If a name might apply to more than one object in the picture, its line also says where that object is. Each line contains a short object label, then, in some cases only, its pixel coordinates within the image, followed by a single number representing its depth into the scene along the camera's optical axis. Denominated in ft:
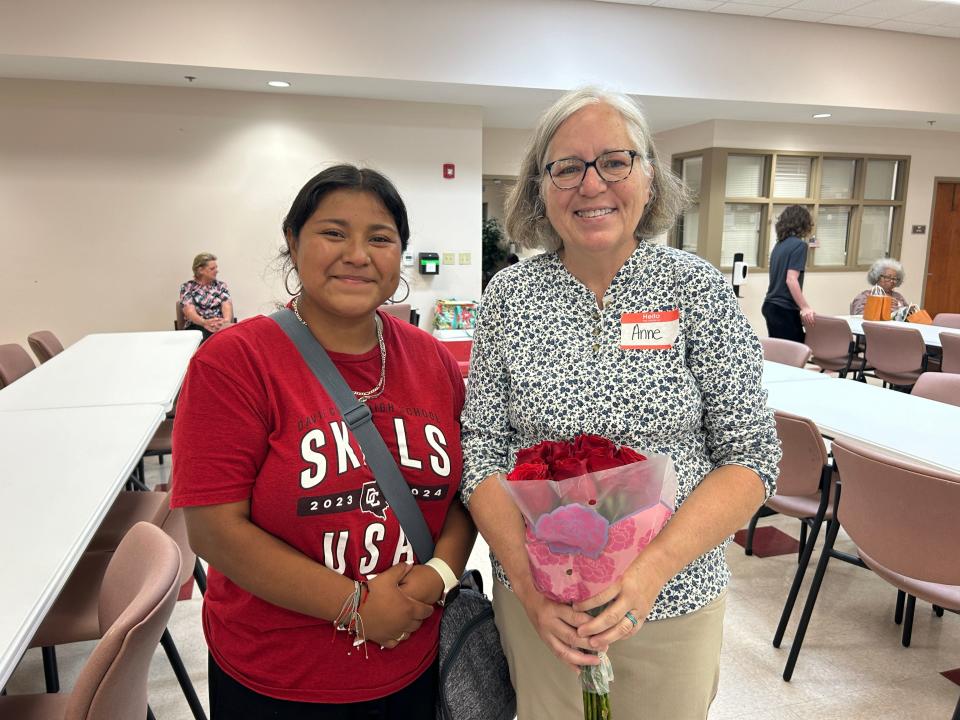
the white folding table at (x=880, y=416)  7.25
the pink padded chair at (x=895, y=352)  15.71
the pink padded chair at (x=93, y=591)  5.29
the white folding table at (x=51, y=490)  4.05
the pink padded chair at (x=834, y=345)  17.58
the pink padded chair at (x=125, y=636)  3.29
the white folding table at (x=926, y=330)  15.93
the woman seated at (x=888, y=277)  18.74
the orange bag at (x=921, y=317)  18.33
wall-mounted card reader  21.88
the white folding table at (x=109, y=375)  8.78
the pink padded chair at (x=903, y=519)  5.65
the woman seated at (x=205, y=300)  18.48
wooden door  29.12
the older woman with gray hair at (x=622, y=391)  3.53
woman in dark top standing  17.58
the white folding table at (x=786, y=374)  11.03
